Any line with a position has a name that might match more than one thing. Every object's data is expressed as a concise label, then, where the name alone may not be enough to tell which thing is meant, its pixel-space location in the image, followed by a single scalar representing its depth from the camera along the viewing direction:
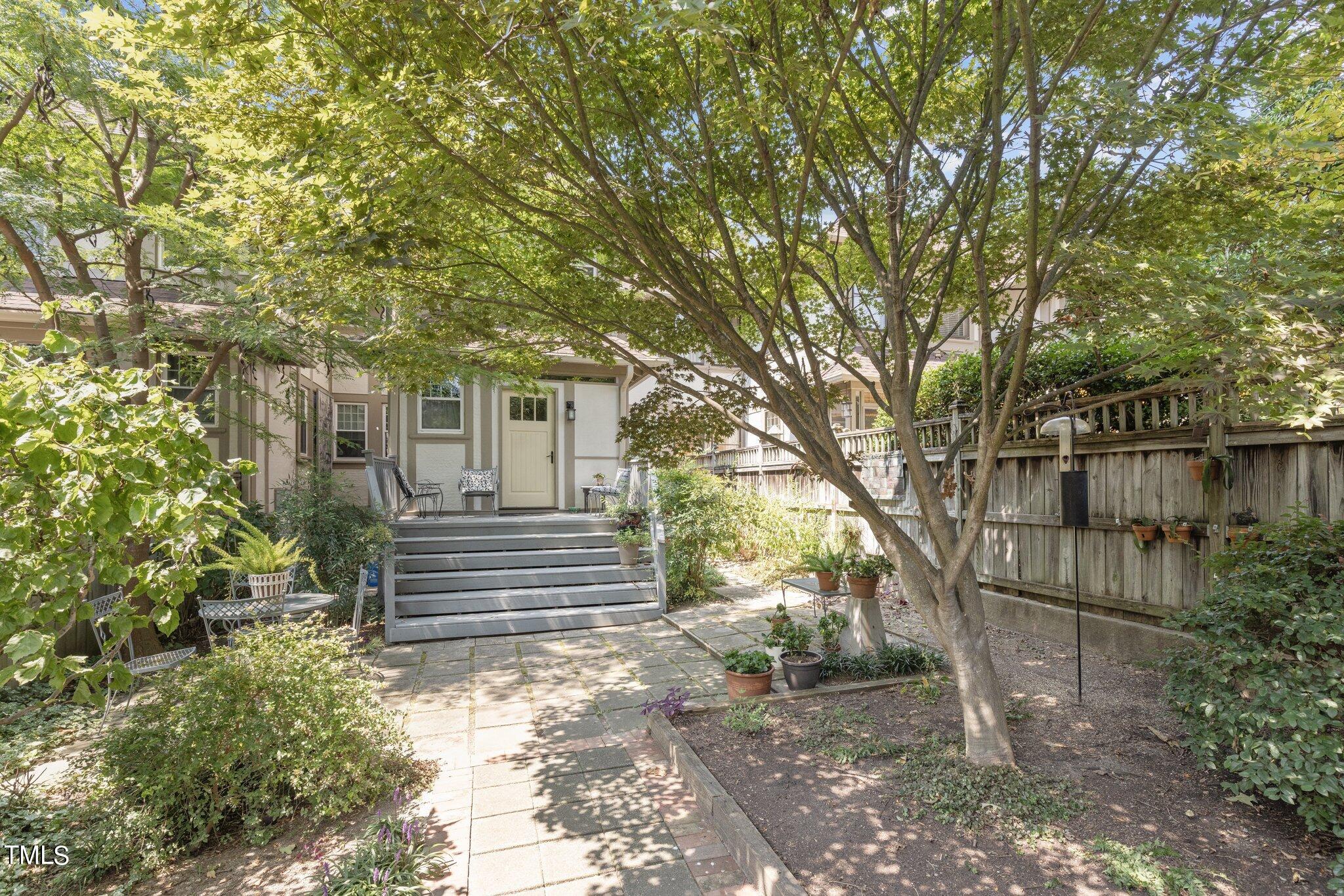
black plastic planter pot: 4.63
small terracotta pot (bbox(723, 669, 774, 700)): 4.47
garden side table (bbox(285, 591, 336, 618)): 5.43
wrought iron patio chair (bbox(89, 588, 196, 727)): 4.41
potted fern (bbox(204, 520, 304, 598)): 5.30
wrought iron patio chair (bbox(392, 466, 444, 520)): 10.29
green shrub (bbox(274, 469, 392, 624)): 6.92
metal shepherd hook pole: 4.60
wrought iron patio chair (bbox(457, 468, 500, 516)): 11.35
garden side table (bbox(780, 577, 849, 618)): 5.63
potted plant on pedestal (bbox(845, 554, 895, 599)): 5.21
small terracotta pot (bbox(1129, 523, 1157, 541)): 4.99
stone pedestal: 5.24
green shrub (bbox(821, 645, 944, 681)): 4.94
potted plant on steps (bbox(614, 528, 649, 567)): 8.16
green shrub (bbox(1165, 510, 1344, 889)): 2.53
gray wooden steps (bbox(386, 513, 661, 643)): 6.97
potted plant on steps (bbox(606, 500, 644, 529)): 8.51
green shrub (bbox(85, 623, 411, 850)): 2.95
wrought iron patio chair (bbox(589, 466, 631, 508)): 10.18
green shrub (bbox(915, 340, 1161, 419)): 6.05
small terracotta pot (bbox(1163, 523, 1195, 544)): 4.70
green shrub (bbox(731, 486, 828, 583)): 9.22
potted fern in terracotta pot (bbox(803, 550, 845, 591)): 5.58
